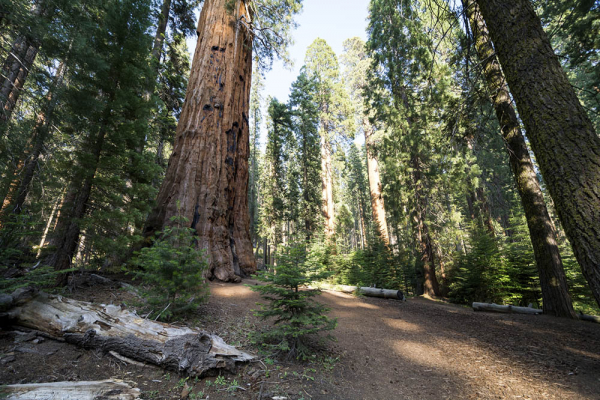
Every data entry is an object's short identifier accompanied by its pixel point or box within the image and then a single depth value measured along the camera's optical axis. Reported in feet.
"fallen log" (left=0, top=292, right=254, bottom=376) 9.18
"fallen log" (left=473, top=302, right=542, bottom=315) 21.52
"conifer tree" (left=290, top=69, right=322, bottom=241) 62.34
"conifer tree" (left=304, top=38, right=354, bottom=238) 61.72
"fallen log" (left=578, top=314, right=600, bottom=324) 18.53
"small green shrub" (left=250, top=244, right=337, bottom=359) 10.71
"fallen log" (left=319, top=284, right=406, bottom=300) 27.43
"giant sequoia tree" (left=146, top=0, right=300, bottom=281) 22.08
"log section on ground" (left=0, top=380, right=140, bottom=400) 6.52
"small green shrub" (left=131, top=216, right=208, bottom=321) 11.94
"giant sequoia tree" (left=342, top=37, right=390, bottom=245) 52.80
